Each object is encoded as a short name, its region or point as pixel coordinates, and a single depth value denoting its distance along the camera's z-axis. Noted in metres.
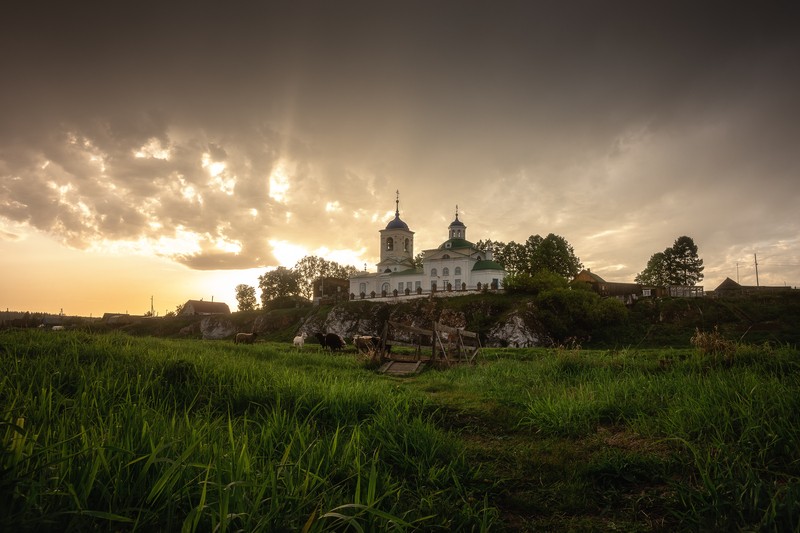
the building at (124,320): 66.33
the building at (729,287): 54.44
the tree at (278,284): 99.62
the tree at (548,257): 68.88
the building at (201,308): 100.19
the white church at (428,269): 69.44
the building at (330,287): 87.38
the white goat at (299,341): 24.46
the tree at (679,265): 71.61
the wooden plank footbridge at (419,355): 14.42
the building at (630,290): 52.20
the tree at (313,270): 103.25
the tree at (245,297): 104.94
